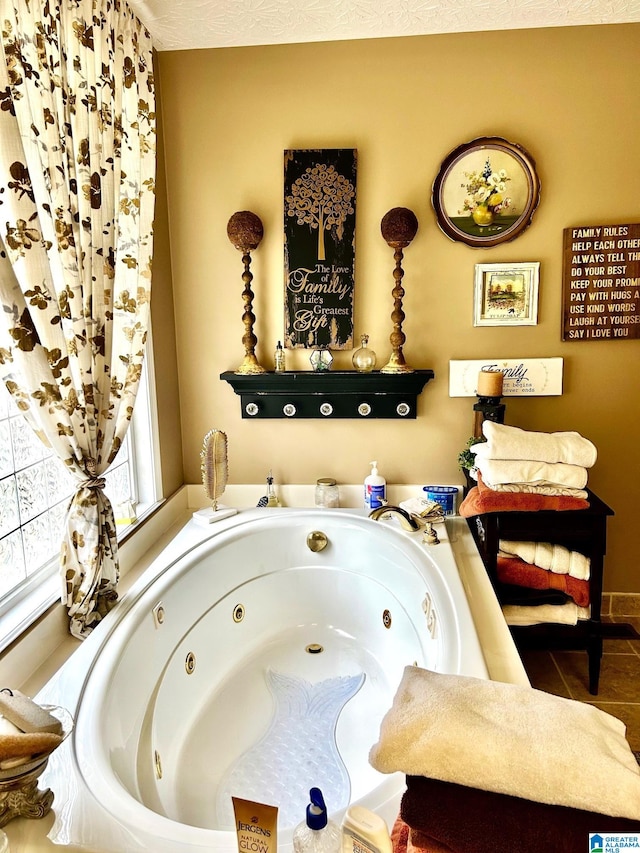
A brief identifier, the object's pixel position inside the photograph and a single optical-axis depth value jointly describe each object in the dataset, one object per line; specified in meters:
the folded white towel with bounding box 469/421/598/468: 2.08
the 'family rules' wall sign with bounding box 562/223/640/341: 2.35
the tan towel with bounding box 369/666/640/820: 0.83
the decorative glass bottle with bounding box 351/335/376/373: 2.47
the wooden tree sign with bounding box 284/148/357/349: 2.43
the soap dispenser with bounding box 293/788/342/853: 0.87
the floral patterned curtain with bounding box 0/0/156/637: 1.36
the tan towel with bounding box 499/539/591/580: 2.06
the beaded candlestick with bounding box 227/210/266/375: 2.41
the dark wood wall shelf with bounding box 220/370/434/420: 2.48
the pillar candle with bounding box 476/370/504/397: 2.36
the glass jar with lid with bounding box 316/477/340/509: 2.58
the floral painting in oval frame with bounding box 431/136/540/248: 2.35
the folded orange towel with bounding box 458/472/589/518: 2.06
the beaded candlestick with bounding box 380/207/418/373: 2.34
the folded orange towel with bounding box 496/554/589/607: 2.07
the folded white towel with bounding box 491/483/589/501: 2.08
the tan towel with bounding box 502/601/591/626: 2.09
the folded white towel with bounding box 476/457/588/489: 2.06
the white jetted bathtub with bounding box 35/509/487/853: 1.11
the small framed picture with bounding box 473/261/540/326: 2.42
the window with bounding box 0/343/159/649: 1.54
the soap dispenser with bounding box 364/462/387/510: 2.53
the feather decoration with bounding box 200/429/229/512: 2.36
